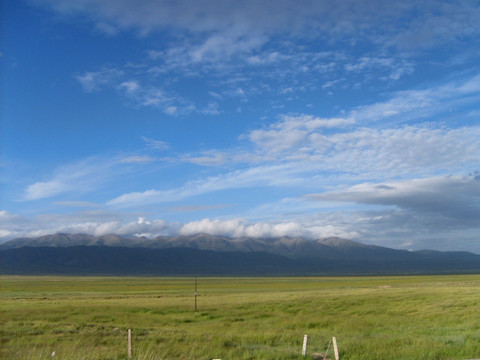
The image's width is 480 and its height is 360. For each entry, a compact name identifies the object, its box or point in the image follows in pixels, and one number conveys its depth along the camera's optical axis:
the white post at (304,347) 15.70
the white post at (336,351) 14.21
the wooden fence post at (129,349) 15.06
